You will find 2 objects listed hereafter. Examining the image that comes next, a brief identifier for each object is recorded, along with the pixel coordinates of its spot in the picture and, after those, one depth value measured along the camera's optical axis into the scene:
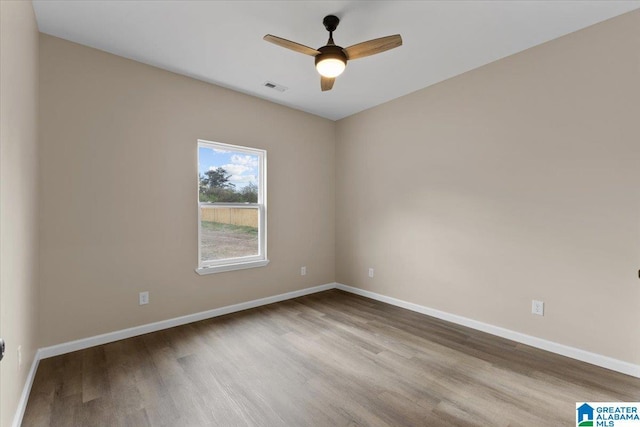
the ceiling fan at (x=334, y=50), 2.15
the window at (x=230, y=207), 3.49
